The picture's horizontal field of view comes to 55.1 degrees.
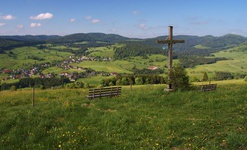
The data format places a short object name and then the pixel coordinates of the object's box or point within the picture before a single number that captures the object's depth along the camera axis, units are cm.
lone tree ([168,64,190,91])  2264
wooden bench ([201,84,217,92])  2275
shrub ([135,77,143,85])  8156
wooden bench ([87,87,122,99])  2123
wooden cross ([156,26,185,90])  2387
